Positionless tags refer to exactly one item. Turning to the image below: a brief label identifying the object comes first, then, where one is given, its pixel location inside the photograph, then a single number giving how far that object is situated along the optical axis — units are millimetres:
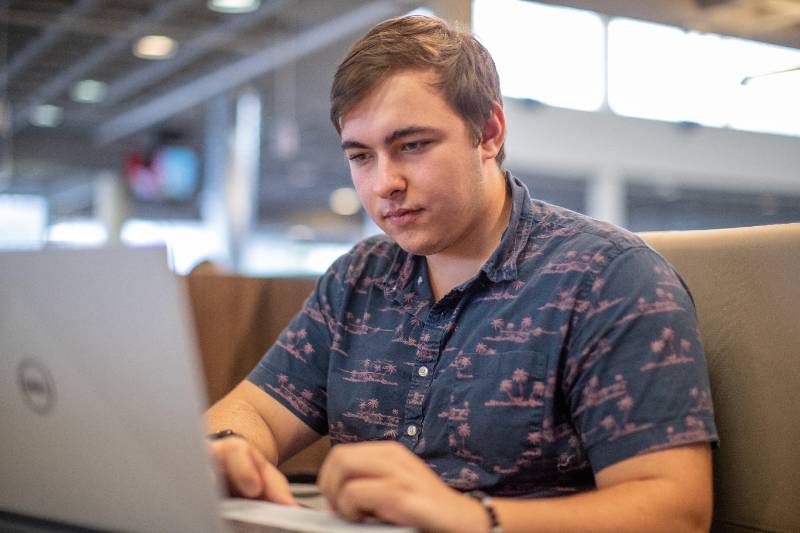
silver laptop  659
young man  1018
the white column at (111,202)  11688
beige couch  1200
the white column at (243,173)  9188
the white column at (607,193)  9625
